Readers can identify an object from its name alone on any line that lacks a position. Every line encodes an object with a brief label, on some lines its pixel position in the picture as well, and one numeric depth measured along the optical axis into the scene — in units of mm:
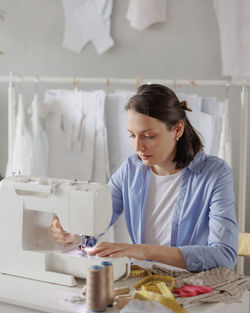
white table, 1567
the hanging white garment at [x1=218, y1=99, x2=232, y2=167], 3096
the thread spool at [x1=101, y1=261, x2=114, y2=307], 1545
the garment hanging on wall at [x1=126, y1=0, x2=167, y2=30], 3749
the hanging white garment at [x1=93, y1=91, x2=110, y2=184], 3389
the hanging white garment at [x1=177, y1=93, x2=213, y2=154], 3197
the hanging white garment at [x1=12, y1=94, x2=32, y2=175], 3469
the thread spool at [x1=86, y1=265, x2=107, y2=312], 1523
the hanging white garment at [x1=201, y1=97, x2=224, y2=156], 3221
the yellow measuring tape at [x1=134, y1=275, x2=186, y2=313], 1531
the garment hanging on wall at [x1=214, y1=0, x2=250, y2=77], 3537
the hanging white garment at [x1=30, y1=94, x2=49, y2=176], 3451
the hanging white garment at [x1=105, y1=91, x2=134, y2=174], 3383
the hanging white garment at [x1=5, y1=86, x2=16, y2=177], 3498
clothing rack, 3049
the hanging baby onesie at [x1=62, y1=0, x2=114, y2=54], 3941
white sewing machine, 1784
